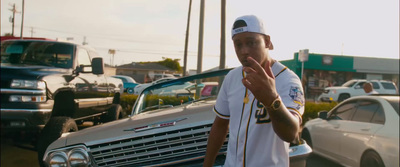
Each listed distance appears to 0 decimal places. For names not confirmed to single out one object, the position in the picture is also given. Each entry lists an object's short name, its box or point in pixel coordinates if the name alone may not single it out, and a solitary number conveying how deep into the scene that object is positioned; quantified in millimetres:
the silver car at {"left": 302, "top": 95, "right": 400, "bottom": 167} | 4375
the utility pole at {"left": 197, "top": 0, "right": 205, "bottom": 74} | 13705
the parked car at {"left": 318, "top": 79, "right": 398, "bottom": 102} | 22062
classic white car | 2799
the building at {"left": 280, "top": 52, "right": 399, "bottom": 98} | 31406
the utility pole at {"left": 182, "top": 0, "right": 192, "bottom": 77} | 20859
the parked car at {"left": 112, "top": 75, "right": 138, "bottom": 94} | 12765
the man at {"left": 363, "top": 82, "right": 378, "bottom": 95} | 11929
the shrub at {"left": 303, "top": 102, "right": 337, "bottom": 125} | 9625
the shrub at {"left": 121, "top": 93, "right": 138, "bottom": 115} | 10453
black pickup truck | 4652
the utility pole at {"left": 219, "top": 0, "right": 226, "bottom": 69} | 9367
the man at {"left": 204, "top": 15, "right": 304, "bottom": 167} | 1486
